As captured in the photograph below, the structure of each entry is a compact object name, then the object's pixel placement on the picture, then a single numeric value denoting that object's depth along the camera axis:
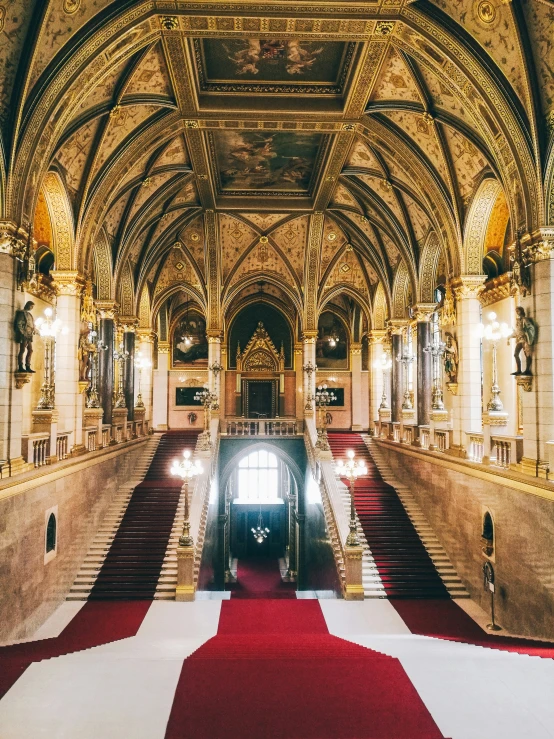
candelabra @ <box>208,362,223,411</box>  22.31
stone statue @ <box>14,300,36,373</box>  9.39
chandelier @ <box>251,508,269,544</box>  27.92
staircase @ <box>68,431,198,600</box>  13.09
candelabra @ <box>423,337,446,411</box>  14.72
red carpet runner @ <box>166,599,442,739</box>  4.16
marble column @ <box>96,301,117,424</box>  17.33
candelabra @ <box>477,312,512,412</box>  11.66
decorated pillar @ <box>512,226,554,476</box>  9.47
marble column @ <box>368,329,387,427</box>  25.00
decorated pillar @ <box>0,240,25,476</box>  9.13
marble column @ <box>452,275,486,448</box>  13.49
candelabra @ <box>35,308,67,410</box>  11.49
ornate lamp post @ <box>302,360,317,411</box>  22.59
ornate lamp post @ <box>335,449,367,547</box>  12.84
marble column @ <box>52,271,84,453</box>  13.30
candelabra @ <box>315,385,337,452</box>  18.86
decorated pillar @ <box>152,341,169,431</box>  28.73
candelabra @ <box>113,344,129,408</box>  19.70
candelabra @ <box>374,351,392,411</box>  23.38
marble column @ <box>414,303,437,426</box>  17.58
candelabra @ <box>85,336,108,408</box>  14.72
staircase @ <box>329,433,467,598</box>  13.20
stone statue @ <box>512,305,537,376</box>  9.70
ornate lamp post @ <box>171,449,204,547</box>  12.80
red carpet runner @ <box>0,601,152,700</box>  5.64
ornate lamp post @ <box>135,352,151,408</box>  23.07
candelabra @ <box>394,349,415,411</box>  19.98
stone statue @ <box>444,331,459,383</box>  13.98
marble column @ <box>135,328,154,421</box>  24.40
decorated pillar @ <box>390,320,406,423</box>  20.64
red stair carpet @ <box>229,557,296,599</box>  22.45
